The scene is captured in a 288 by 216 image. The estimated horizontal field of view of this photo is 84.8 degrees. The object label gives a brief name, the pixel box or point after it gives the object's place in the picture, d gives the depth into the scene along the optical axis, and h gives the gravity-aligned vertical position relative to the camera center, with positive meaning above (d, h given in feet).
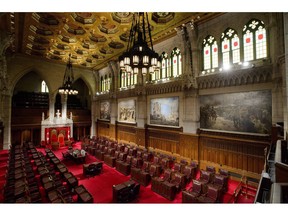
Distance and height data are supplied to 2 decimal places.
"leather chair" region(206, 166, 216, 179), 24.99 -9.19
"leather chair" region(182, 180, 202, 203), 17.17 -9.42
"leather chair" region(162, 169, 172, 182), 23.63 -9.60
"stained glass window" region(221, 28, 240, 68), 28.63 +11.98
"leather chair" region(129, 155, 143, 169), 30.07 -9.76
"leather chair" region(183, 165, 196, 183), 25.00 -9.91
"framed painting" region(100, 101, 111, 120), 59.82 +0.87
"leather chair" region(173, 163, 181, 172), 27.23 -9.60
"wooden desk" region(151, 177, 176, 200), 20.03 -10.08
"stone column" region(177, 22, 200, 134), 32.45 +6.85
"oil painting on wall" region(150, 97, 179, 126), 36.63 +0.20
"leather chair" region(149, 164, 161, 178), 26.43 -9.90
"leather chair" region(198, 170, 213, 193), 22.24 -9.45
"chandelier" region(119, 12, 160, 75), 15.72 +5.55
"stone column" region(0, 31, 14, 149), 45.42 -0.28
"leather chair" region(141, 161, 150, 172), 27.82 -9.84
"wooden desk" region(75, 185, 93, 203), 17.20 -9.40
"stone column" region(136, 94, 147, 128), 43.96 +0.29
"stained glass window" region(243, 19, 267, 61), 25.59 +11.89
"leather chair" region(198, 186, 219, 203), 16.39 -9.23
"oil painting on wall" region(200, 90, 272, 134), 24.22 -0.10
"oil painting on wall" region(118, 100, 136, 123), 48.29 +0.36
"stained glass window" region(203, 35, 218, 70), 31.48 +12.02
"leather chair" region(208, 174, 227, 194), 20.90 -9.48
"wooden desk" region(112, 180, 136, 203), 19.34 -9.43
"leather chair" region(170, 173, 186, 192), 21.87 -9.91
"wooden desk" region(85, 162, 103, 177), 27.62 -10.10
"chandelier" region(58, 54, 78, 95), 39.67 +5.71
